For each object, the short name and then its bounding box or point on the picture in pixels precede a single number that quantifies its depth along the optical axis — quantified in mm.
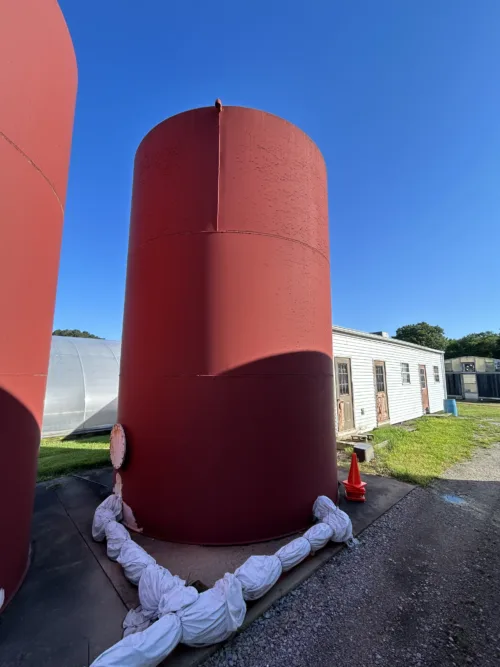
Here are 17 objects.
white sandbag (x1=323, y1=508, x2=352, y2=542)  3881
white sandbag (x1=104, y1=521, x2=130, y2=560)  3584
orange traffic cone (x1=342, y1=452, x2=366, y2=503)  5238
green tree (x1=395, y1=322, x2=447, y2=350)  47562
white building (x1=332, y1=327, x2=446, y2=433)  9984
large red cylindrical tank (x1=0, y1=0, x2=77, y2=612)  2766
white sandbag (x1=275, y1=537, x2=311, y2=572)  3309
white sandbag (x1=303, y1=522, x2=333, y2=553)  3646
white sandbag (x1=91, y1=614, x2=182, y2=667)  2088
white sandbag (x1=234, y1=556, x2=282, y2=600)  2885
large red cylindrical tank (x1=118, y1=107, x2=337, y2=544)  3871
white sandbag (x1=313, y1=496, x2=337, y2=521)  4137
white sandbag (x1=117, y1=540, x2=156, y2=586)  3133
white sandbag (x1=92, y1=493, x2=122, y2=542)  4035
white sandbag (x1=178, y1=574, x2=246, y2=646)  2426
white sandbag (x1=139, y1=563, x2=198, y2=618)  2531
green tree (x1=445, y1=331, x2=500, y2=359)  36469
